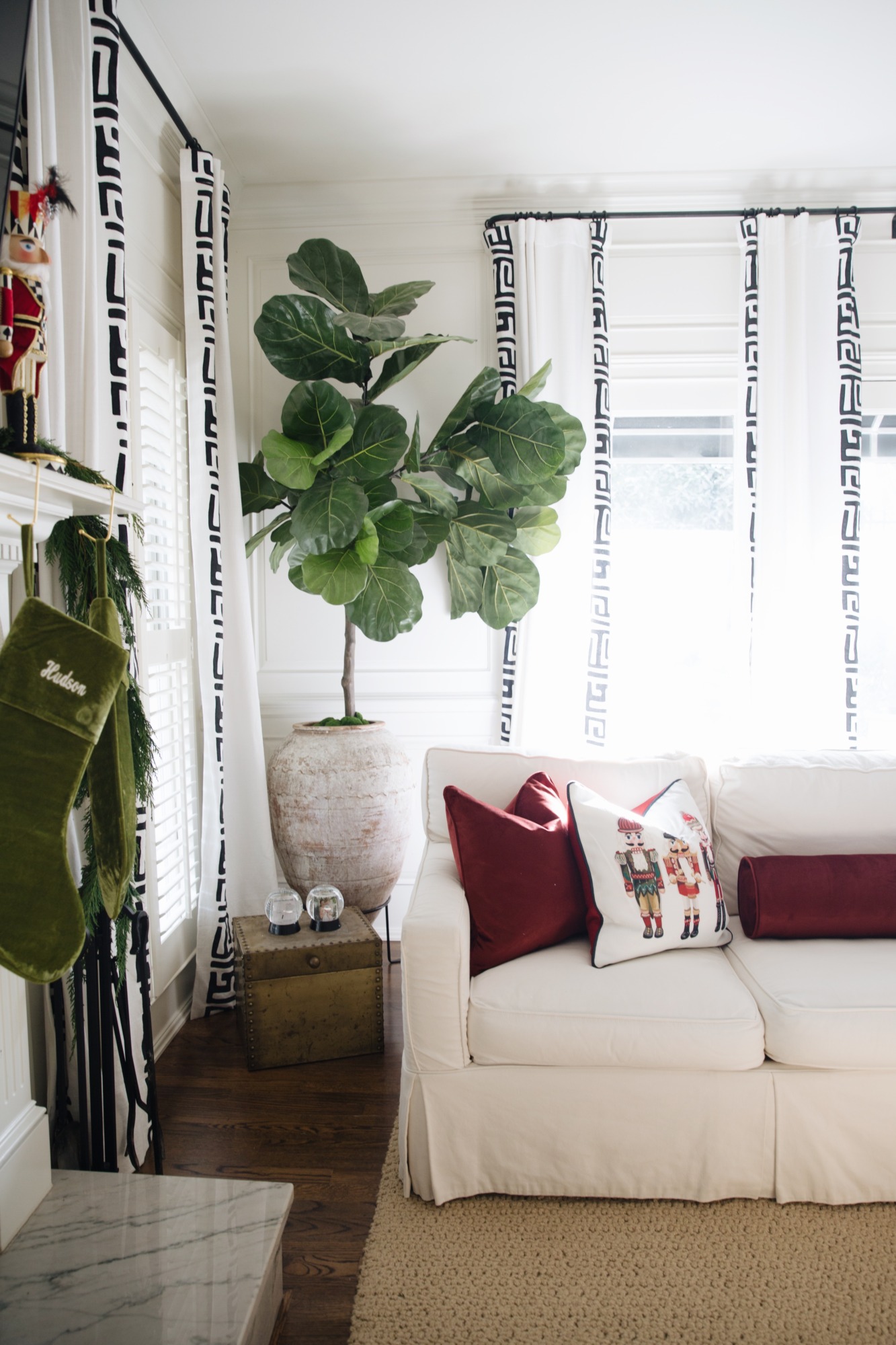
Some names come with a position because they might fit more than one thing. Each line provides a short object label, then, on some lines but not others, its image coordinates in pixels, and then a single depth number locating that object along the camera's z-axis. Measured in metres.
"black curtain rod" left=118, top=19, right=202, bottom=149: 2.15
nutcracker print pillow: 1.91
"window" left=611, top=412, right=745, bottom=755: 3.22
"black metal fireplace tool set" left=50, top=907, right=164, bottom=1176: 1.62
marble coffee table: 1.21
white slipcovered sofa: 1.71
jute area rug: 1.45
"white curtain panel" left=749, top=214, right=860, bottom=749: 3.05
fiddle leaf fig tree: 2.43
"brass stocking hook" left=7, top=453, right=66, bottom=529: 1.25
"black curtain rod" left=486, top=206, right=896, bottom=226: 3.00
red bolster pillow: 2.01
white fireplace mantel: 1.36
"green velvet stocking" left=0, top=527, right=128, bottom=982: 1.12
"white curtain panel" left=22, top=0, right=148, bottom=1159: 1.62
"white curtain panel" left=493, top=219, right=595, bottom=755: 3.04
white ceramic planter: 2.64
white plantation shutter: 2.35
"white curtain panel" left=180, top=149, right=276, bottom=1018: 2.51
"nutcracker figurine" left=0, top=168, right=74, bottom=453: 1.28
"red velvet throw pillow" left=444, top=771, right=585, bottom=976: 1.89
